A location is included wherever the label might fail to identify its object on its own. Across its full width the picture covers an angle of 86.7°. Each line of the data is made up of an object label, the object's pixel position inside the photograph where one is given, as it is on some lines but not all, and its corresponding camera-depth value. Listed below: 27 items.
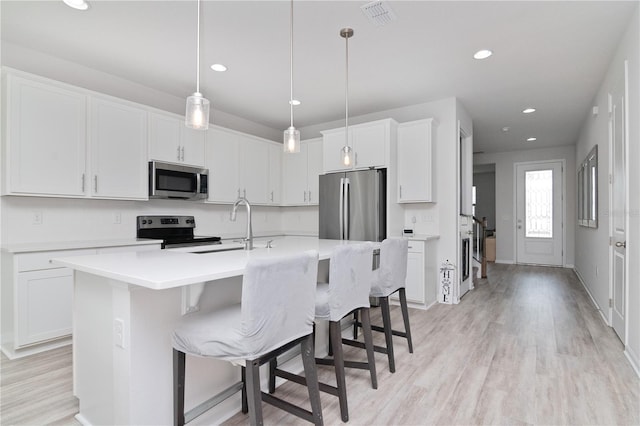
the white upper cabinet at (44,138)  2.79
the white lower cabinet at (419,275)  4.03
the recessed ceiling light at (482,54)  3.11
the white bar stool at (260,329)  1.33
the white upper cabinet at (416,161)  4.25
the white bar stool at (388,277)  2.40
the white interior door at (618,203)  2.79
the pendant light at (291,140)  2.59
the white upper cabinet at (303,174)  5.29
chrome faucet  2.31
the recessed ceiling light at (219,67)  3.43
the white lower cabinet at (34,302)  2.62
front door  7.28
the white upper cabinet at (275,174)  5.38
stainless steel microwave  3.74
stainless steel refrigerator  4.20
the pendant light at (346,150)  2.82
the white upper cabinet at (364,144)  4.32
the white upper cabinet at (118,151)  3.31
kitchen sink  2.29
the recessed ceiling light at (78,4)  2.40
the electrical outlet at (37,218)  3.11
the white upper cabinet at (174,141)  3.79
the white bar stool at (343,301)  1.84
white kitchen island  1.42
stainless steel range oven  3.86
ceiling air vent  2.41
